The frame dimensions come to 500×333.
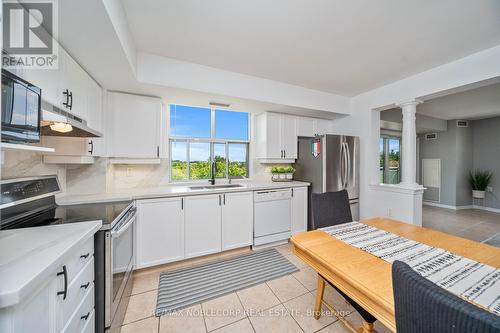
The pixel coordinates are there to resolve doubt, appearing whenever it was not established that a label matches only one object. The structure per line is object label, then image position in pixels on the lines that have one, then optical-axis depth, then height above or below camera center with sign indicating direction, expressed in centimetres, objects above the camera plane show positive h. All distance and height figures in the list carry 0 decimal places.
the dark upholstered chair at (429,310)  43 -37
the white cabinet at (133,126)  236 +53
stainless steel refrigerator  308 +5
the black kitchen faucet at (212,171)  310 -7
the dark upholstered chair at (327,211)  160 -41
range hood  123 +30
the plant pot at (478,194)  525 -70
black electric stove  123 -35
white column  286 +38
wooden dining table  82 -53
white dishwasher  282 -76
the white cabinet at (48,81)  119 +58
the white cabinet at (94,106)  196 +66
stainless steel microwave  85 +28
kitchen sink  272 -30
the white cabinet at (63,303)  66 -60
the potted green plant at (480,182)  520 -35
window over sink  302 +43
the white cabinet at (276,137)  329 +55
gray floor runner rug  185 -128
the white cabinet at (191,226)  219 -76
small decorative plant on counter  346 -10
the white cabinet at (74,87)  153 +71
